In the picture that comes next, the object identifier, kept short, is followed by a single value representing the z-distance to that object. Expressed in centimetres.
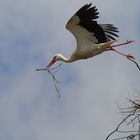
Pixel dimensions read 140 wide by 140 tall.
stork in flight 1662
